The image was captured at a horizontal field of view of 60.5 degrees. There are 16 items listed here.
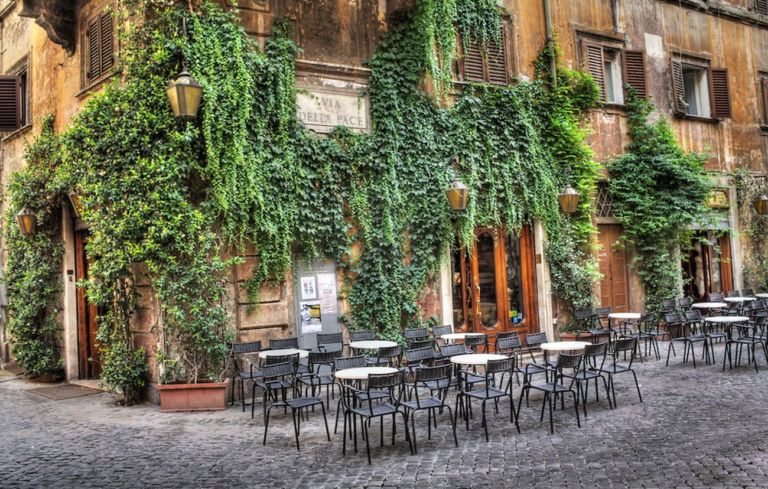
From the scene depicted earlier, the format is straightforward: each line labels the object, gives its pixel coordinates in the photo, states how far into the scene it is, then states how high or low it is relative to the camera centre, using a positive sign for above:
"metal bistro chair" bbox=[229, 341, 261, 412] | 8.99 -0.88
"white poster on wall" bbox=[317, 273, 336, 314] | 10.51 +0.04
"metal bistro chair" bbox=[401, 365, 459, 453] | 6.55 -1.04
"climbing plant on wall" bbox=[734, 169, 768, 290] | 16.47 +1.14
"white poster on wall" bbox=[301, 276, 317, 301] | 10.36 +0.10
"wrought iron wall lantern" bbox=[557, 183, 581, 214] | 12.84 +1.62
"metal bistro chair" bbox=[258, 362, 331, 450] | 6.83 -1.08
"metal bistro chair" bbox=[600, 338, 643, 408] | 8.06 -0.86
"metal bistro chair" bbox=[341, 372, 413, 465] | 6.29 -1.14
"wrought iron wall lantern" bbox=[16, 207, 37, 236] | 11.39 +1.52
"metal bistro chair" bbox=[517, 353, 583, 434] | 7.13 -1.13
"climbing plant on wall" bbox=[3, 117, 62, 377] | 11.53 +0.79
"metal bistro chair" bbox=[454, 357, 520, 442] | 6.98 -1.14
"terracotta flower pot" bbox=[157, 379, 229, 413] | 8.80 -1.29
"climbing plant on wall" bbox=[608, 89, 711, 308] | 14.21 +1.77
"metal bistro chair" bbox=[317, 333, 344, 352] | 9.71 -0.68
